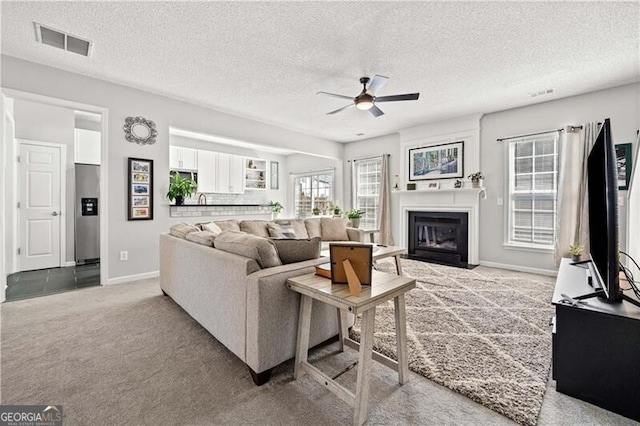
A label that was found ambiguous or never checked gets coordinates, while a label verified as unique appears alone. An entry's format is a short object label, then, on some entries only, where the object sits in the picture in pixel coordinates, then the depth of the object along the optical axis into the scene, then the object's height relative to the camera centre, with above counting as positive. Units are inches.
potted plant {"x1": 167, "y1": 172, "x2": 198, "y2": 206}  160.6 +12.4
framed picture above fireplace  192.9 +36.8
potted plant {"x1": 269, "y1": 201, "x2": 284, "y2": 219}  257.9 +2.0
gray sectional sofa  62.9 -23.0
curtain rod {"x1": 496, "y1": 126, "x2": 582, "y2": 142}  148.7 +46.1
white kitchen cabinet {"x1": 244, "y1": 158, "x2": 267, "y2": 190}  285.9 +39.7
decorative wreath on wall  145.8 +43.7
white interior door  171.5 +2.7
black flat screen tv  54.0 -1.0
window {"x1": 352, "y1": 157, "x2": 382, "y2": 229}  247.8 +21.2
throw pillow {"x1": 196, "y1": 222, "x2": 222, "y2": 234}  132.5 -7.8
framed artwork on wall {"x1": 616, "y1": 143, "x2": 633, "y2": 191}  136.3 +23.6
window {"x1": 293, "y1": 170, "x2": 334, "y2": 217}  289.1 +20.9
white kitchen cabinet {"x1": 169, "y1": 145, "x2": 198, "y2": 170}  228.8 +45.0
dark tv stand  53.2 -28.7
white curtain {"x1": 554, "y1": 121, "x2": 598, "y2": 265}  144.6 +11.8
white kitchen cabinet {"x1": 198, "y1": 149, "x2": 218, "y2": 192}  245.4 +36.9
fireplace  190.9 -18.8
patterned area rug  61.1 -38.5
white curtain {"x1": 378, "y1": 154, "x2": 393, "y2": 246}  231.5 +2.9
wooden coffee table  131.9 -20.3
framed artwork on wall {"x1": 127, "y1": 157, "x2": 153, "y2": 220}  146.9 +12.0
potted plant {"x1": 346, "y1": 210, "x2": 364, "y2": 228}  200.2 -4.8
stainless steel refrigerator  190.5 -2.4
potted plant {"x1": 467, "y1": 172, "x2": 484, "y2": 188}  181.2 +21.5
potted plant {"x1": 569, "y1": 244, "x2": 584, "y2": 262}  111.6 -16.7
